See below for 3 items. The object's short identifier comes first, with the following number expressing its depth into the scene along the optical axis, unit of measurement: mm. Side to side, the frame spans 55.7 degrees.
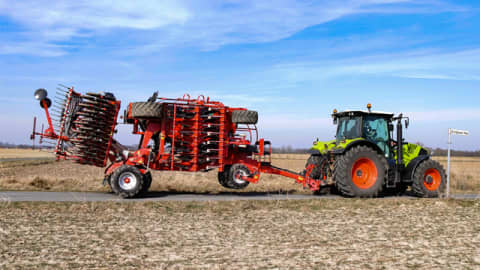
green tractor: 13625
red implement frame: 13421
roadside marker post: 14380
